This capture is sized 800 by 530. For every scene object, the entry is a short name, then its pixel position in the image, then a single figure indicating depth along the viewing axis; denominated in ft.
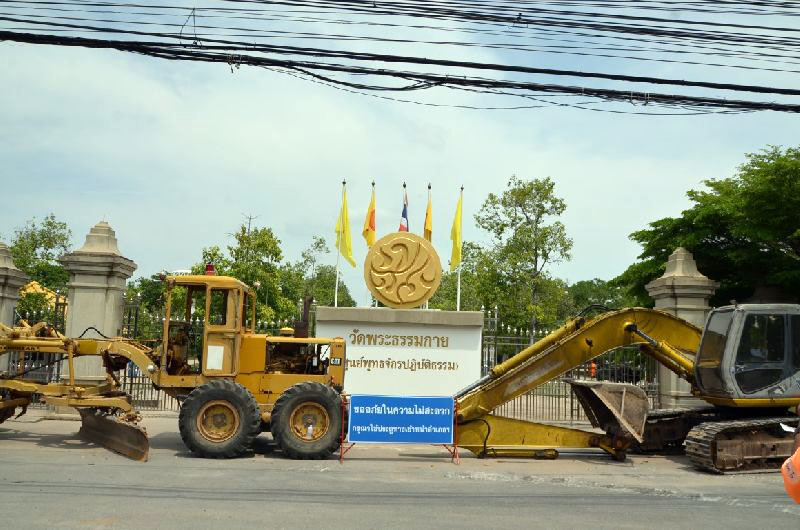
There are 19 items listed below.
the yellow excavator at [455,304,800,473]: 37.83
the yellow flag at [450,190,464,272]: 63.72
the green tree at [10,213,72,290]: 134.00
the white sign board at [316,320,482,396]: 55.26
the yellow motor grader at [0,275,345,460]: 37.40
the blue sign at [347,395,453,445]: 37.65
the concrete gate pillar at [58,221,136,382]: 52.29
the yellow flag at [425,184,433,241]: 62.13
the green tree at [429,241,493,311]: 106.63
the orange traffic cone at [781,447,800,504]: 11.61
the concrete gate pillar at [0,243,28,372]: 55.33
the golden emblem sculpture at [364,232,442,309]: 55.21
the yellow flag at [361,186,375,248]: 60.49
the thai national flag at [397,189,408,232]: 60.75
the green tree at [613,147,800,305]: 63.36
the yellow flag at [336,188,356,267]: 61.77
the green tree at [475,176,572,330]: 98.58
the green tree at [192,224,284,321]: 98.68
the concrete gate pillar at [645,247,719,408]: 53.83
